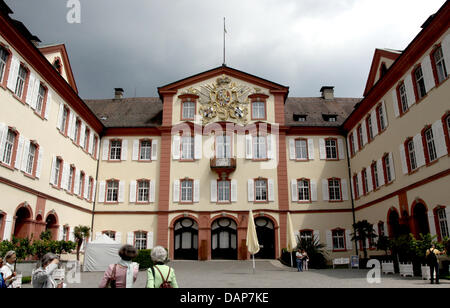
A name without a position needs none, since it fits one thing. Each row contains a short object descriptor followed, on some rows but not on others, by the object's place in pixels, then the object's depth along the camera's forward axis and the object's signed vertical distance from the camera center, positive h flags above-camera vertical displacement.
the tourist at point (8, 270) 6.85 -0.27
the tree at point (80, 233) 22.97 +1.22
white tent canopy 20.64 -0.05
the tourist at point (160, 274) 4.45 -0.23
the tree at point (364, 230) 22.42 +1.29
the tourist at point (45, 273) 5.44 -0.26
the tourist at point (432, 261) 12.55 -0.28
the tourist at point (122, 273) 4.66 -0.22
